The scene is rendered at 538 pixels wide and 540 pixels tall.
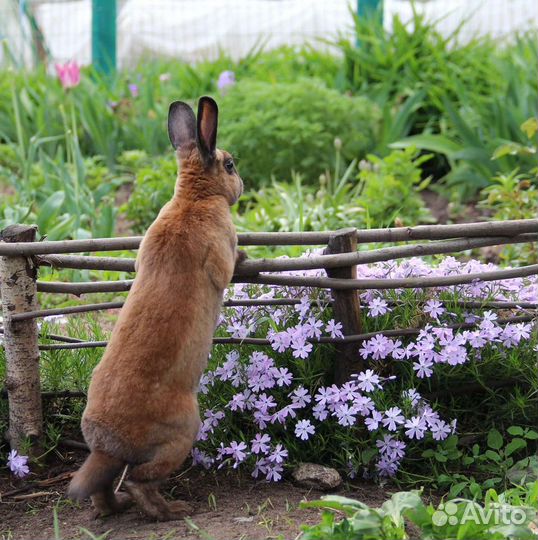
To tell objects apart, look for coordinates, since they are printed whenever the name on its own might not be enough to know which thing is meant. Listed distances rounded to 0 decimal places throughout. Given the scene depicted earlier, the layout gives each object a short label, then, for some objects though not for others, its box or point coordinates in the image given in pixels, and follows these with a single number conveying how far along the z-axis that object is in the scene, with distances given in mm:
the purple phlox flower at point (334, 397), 3053
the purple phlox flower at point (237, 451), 3039
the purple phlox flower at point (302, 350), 3062
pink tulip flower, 5359
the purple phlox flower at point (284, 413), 3062
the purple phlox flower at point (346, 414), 3006
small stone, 3033
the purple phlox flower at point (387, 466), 3078
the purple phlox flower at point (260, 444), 3061
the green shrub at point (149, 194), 5715
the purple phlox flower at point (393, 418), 3000
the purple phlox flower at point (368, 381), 3037
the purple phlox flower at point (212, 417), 3154
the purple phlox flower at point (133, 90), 7500
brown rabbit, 2664
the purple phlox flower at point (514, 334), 3125
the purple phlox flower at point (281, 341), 3096
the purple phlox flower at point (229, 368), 3178
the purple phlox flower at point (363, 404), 3008
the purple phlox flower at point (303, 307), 3193
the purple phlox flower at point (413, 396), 3035
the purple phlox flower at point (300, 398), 3092
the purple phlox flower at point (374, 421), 2998
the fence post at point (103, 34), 8266
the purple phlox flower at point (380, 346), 3096
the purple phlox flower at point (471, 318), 3219
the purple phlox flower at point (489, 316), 3145
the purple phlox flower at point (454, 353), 3027
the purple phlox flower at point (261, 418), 3080
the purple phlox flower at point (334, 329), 3129
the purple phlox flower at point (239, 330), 3230
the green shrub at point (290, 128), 6246
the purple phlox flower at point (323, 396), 3057
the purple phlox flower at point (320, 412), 3043
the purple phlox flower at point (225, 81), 6883
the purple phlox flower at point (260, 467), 3072
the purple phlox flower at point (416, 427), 2994
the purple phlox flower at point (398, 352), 3076
